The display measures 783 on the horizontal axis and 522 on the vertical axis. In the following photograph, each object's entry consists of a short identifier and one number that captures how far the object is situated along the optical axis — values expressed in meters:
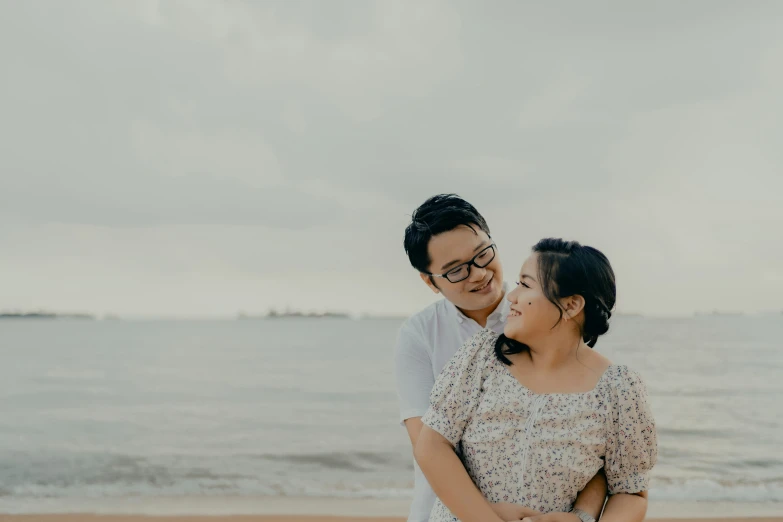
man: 2.51
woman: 1.96
